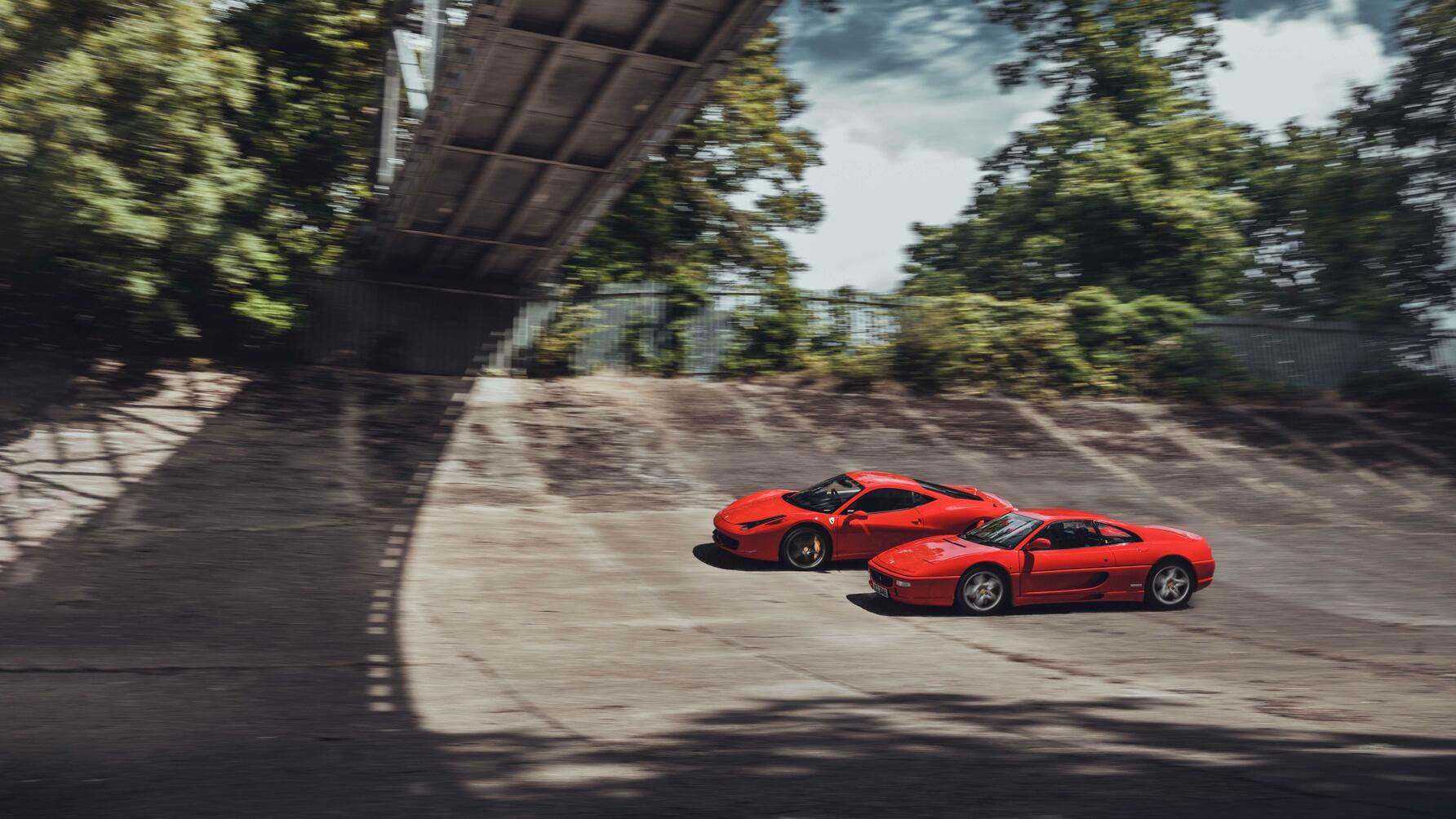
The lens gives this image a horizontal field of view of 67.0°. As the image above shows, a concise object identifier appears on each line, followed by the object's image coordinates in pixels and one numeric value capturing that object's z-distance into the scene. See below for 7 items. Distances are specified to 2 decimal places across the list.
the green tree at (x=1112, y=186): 32.72
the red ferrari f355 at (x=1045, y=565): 12.25
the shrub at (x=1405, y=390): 26.39
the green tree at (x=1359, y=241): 28.84
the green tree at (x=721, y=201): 29.39
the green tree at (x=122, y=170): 18.95
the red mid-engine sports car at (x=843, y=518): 14.23
